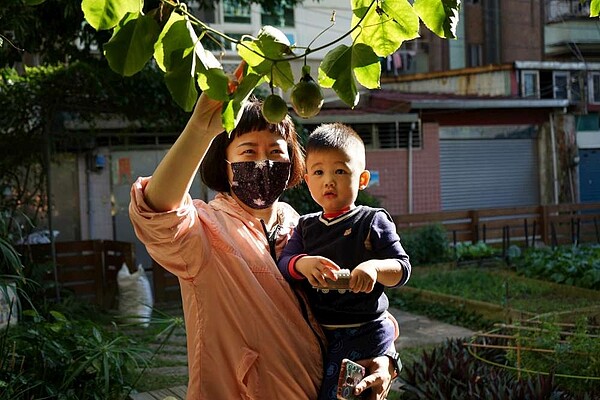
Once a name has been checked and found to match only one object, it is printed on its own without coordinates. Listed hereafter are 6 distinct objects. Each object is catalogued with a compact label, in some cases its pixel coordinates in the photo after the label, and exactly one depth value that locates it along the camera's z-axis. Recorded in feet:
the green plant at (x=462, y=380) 14.66
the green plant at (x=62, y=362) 13.57
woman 6.31
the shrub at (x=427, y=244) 45.06
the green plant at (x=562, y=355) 15.89
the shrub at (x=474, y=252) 45.75
